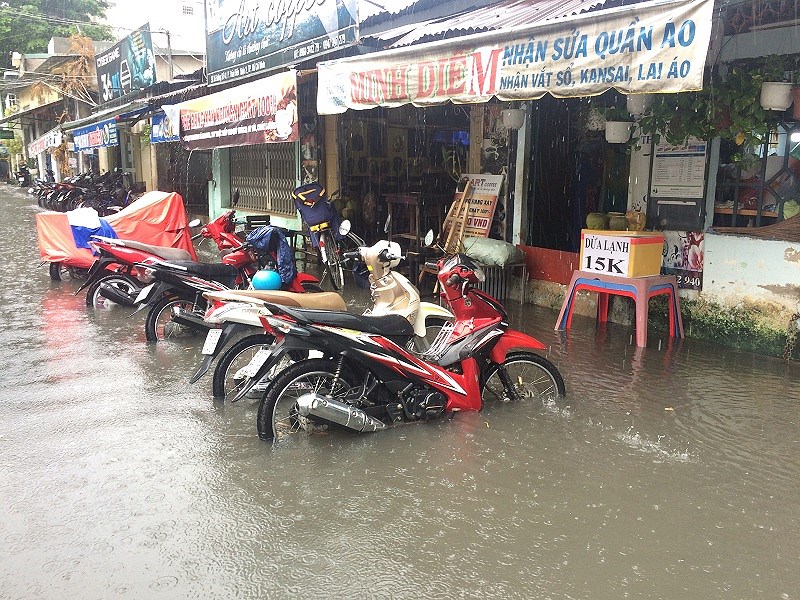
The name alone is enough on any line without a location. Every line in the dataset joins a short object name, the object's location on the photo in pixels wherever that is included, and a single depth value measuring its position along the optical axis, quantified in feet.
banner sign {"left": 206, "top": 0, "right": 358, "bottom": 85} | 32.86
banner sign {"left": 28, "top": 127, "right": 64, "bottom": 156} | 79.36
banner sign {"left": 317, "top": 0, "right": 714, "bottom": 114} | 14.06
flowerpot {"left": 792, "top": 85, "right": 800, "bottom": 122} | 18.98
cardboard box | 21.13
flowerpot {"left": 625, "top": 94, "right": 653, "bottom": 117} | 20.86
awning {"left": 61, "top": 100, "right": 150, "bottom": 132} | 53.62
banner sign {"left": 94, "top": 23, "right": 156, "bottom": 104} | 63.05
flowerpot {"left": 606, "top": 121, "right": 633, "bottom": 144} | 23.34
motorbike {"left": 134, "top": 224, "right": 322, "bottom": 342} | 21.57
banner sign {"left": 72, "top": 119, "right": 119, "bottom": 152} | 58.46
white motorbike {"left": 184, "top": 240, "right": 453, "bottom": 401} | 15.62
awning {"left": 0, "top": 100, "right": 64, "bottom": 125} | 110.63
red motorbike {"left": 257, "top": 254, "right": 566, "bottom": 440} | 13.73
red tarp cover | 31.24
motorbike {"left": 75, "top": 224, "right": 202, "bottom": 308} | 24.76
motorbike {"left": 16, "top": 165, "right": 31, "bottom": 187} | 127.03
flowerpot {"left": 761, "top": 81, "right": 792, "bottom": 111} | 18.78
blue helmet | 19.06
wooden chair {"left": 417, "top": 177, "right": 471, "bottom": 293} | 29.25
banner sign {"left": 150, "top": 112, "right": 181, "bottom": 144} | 42.34
